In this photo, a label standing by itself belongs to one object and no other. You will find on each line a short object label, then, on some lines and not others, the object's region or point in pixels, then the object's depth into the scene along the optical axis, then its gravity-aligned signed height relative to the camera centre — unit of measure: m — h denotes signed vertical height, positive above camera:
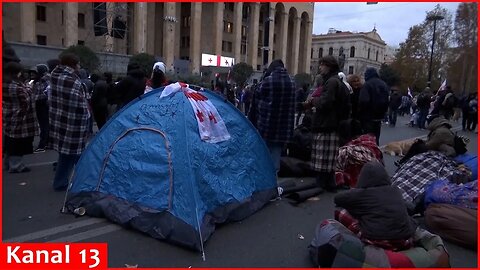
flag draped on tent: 4.48 -0.38
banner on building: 48.41 +2.68
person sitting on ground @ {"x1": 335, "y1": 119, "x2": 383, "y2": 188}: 6.11 -1.03
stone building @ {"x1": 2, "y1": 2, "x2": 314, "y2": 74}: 33.28 +5.55
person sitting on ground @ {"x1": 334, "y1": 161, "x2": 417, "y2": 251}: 3.34 -1.02
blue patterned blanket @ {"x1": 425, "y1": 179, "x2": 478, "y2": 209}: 4.51 -1.18
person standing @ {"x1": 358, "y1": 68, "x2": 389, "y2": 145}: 6.92 -0.20
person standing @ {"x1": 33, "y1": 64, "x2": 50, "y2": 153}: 8.26 -0.61
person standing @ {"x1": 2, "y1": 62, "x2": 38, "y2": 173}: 6.26 -0.74
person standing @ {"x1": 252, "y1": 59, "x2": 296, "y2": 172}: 6.42 -0.34
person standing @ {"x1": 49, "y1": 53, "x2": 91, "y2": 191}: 5.36 -0.50
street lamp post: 29.99 +5.75
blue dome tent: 4.04 -1.06
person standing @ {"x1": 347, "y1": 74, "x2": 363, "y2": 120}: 7.38 +0.00
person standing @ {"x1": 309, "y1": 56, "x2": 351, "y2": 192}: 5.62 -0.41
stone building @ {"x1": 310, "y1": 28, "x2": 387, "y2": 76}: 92.81 +10.07
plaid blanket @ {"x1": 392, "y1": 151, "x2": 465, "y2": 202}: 5.23 -1.08
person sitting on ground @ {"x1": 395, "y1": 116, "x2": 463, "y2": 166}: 5.91 -0.76
